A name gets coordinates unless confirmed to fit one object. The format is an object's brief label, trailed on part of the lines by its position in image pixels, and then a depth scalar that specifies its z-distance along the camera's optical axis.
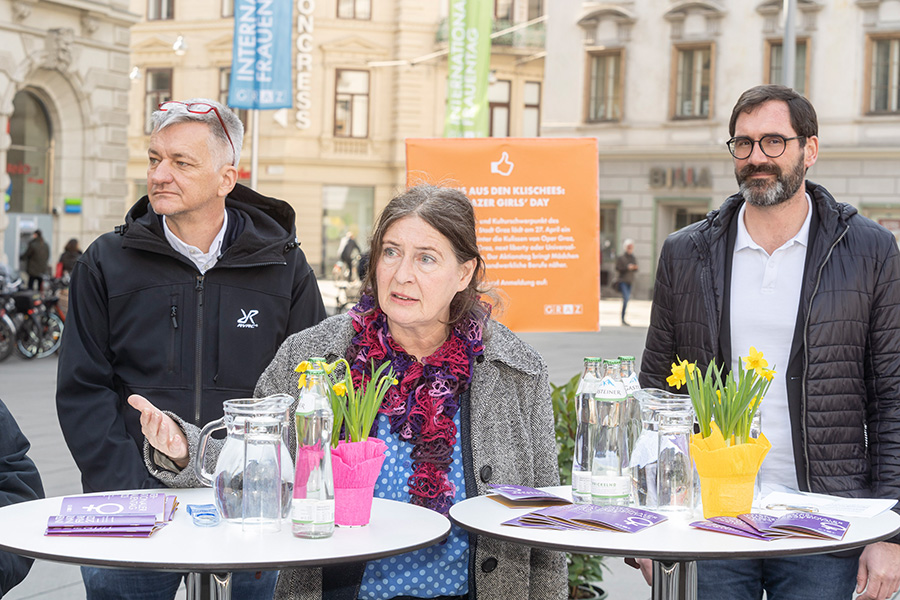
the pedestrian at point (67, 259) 17.34
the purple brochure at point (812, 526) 2.50
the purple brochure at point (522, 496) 2.73
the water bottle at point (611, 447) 2.83
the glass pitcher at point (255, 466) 2.43
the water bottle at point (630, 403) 2.86
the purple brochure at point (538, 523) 2.53
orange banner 5.65
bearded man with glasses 3.27
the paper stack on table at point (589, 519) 2.53
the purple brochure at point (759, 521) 2.52
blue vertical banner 14.20
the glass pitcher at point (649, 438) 2.72
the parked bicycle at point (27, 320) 14.09
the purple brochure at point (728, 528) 2.50
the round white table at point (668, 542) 2.34
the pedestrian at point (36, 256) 17.73
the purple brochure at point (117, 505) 2.51
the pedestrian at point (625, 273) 23.47
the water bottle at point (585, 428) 2.89
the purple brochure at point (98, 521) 2.41
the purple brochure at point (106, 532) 2.40
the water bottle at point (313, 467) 2.40
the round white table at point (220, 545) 2.18
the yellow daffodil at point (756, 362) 2.74
